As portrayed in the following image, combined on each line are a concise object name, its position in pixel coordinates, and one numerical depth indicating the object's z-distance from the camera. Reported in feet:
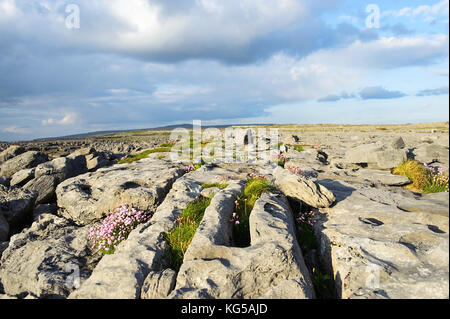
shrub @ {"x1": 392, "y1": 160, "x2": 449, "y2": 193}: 42.50
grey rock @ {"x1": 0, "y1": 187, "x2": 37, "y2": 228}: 43.60
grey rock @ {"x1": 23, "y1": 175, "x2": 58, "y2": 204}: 53.21
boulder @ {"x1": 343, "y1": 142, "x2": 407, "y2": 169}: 56.03
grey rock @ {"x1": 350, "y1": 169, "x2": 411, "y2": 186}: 46.26
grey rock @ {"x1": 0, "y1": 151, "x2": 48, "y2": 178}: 81.41
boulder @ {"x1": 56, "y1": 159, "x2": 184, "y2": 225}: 40.14
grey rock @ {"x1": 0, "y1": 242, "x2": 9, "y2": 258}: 35.14
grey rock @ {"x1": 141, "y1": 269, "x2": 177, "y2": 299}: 17.91
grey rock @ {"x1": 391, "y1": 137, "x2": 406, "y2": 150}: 75.72
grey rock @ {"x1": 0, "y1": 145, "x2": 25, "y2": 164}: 103.98
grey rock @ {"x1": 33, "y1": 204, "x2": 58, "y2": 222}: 47.21
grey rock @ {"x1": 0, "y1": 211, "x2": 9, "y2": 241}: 38.85
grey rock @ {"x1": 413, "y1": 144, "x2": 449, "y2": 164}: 57.98
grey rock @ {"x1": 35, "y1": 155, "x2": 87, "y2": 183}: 63.72
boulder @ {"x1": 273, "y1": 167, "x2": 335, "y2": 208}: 32.14
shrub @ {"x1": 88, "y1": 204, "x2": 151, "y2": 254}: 29.60
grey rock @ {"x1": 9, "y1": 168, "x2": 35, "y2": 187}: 66.59
